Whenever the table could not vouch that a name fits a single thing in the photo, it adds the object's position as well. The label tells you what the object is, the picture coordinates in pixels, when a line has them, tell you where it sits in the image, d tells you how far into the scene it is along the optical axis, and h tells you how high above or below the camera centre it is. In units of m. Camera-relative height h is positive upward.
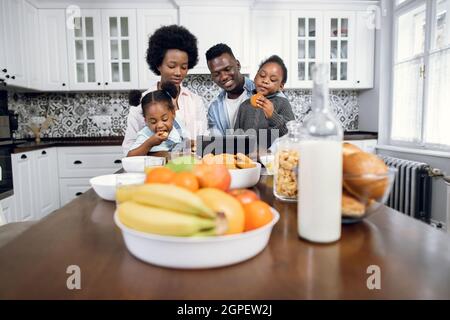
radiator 2.49 -0.51
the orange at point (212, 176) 0.58 -0.09
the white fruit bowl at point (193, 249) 0.44 -0.17
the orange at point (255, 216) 0.51 -0.14
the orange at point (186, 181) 0.53 -0.09
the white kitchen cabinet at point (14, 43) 2.80 +0.79
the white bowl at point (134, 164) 1.21 -0.14
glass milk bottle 0.52 -0.07
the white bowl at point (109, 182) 0.76 -0.16
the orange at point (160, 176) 0.56 -0.09
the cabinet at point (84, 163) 3.29 -0.36
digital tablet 1.41 -0.08
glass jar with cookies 0.80 -0.11
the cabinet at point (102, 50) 3.37 +0.84
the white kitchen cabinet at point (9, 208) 2.46 -0.63
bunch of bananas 0.44 -0.12
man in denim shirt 2.98 +0.40
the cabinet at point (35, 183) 2.68 -0.51
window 2.52 +0.45
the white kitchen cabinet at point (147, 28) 3.32 +1.06
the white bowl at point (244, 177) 0.95 -0.15
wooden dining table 0.39 -0.20
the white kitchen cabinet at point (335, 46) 3.48 +0.90
